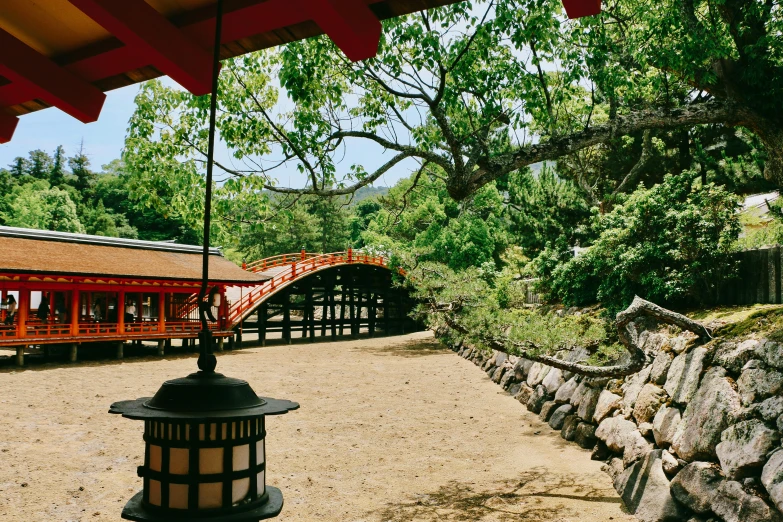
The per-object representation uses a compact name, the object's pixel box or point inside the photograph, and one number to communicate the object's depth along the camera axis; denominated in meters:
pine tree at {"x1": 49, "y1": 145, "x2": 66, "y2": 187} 45.94
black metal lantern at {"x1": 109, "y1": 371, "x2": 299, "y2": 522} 1.89
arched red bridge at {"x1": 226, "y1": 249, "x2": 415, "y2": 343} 21.86
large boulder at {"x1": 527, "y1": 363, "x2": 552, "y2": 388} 11.38
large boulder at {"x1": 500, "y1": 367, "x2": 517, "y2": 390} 13.23
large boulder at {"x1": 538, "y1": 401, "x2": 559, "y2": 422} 10.05
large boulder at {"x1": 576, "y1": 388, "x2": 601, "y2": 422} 8.63
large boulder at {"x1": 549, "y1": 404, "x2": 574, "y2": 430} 9.42
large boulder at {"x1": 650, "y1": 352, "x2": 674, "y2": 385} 7.18
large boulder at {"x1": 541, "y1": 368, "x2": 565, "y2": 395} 10.47
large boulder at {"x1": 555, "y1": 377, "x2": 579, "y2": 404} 9.76
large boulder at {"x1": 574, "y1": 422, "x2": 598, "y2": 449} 8.30
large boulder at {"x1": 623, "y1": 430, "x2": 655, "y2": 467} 6.61
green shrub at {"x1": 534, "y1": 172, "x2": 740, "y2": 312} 8.32
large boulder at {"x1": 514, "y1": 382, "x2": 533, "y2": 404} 11.71
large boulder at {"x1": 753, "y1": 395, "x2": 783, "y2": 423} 4.99
